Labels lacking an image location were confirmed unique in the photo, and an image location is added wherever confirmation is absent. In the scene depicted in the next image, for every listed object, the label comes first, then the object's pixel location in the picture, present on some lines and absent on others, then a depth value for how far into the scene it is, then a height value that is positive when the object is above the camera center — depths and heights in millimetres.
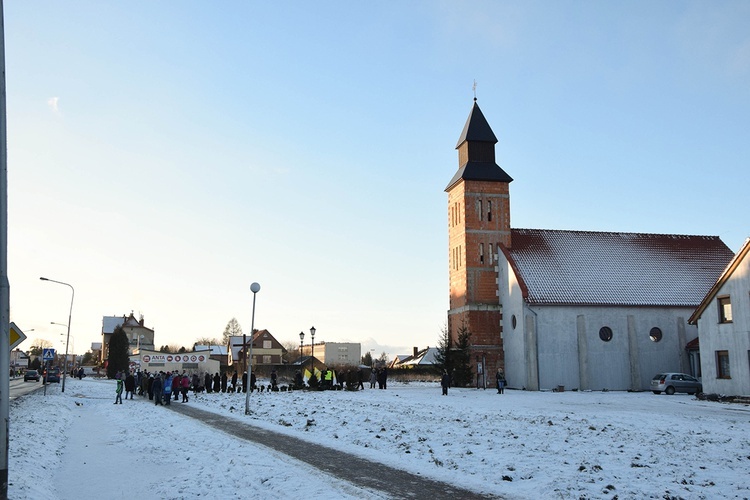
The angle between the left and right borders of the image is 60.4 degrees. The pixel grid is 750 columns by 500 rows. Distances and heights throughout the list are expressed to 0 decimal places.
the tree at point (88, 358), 167012 -641
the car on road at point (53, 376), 67312 -2194
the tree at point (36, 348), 163950 +1978
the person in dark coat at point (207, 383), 40094 -1622
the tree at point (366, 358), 149375 -9
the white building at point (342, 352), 130125 +1240
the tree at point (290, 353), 126344 +854
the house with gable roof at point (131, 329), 148500 +6353
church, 42219 +4771
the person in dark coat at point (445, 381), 35031 -1183
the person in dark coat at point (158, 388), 29933 -1467
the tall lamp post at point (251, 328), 23988 +1103
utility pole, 6000 +618
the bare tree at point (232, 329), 146000 +6371
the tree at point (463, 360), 44250 -35
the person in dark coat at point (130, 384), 34562 -1480
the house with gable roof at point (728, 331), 30156 +1505
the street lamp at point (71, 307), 46912 +3708
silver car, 36728 -1260
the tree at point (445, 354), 43909 +357
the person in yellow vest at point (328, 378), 40719 -1260
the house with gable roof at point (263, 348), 111750 +1560
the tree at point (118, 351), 85812 +638
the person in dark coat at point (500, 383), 36969 -1322
